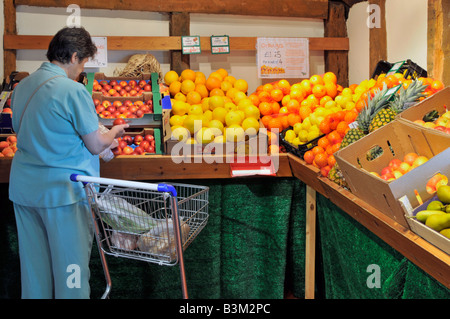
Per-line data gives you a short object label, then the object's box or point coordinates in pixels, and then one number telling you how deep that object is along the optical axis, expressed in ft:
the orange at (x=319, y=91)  12.05
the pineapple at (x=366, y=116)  8.18
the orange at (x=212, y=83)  13.06
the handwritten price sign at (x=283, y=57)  14.52
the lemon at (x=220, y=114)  11.19
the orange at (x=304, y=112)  11.02
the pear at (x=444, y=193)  5.32
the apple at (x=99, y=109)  11.31
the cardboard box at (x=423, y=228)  4.84
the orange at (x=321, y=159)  8.82
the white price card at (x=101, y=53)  13.61
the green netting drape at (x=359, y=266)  5.96
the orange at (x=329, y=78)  12.41
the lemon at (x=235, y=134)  10.36
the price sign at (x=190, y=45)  13.79
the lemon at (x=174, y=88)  13.00
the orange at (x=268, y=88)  12.84
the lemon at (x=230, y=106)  11.69
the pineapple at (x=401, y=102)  7.94
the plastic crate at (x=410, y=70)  10.49
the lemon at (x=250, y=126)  10.68
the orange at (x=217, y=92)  12.80
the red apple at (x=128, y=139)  10.60
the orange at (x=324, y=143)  9.28
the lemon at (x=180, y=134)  10.30
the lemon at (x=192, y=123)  10.94
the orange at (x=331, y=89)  12.12
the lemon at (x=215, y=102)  11.78
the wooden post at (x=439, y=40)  9.89
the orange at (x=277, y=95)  12.53
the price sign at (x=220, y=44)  14.02
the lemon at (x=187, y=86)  12.86
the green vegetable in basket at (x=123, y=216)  7.29
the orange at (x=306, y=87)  12.33
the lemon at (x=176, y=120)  11.51
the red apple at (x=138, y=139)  10.63
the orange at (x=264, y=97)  12.51
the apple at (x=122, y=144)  10.36
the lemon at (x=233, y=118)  10.88
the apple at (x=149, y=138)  10.57
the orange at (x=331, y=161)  8.50
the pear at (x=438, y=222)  5.02
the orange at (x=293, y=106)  11.65
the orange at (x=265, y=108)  12.07
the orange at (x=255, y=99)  12.53
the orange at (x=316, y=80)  12.41
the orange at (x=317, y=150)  9.11
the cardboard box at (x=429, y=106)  7.73
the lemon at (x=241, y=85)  13.16
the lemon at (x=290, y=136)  10.76
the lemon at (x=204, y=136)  10.40
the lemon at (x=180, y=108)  11.92
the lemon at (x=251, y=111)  11.36
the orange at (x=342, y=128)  9.21
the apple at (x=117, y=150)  10.14
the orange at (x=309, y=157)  9.29
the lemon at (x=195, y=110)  11.63
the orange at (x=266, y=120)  11.62
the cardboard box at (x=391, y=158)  5.70
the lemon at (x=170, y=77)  13.30
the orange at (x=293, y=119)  11.09
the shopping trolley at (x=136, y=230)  7.13
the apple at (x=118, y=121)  10.15
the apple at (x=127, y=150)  10.22
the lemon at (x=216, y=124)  10.73
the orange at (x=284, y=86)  12.82
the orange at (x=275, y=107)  12.19
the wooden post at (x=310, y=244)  10.28
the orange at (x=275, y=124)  11.39
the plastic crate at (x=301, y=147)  9.76
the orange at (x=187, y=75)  13.25
